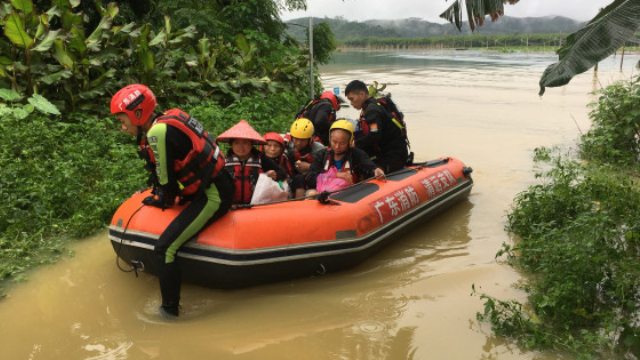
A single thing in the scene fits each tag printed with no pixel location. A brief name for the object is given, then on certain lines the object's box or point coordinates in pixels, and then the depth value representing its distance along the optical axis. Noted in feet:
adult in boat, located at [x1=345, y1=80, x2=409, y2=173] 18.16
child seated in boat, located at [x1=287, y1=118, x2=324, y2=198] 17.22
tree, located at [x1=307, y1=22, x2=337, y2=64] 45.52
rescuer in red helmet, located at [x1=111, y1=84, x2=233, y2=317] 11.50
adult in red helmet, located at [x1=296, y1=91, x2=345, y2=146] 20.81
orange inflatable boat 12.87
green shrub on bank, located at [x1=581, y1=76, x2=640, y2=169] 23.93
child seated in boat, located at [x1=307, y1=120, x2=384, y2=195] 16.56
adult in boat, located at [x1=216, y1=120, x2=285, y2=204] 15.38
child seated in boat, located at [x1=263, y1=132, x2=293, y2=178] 17.15
